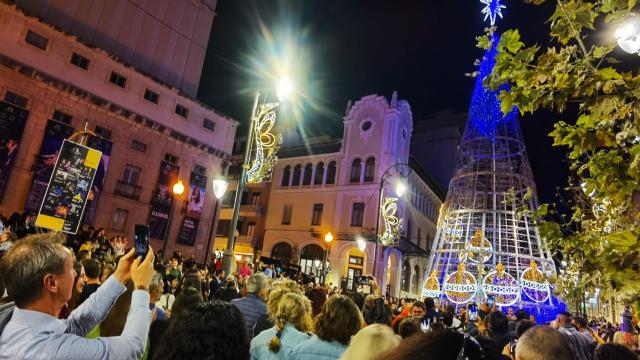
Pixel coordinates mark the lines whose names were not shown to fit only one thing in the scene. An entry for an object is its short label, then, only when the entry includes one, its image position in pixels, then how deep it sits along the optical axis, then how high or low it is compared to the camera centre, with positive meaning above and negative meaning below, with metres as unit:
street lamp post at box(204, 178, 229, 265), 11.59 +2.12
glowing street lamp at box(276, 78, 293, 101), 10.90 +4.90
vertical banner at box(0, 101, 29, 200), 22.50 +5.41
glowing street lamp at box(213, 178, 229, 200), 11.59 +2.11
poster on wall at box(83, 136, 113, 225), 25.86 +4.41
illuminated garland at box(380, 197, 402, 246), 20.05 +2.73
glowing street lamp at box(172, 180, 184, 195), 12.91 +2.10
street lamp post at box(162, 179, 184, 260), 12.89 +2.07
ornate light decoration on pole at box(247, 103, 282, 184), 11.30 +3.46
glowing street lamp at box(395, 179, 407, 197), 17.15 +4.08
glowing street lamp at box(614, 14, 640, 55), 3.37 +2.38
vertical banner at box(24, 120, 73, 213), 23.73 +4.50
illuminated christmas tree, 24.02 +4.98
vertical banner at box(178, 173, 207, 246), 31.44 +3.61
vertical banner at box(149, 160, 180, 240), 30.00 +3.81
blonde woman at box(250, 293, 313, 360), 4.09 -0.67
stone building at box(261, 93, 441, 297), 34.97 +7.08
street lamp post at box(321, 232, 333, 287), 19.90 +1.76
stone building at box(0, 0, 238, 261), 23.70 +9.00
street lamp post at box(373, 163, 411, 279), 17.22 +6.75
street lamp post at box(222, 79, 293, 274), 10.14 +2.55
